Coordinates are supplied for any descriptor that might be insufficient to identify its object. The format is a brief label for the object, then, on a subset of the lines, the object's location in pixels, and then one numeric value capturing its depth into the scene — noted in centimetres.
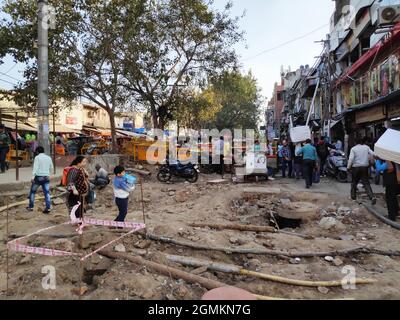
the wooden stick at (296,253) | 615
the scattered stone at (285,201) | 1018
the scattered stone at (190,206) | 1039
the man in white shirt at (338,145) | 1540
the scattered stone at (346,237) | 744
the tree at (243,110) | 4107
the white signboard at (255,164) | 1417
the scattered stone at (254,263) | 576
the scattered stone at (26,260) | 583
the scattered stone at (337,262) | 587
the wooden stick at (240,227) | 791
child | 699
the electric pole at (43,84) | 1178
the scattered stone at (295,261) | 600
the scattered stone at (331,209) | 957
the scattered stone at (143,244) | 628
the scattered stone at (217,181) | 1408
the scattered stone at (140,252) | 591
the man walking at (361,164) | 973
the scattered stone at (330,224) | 824
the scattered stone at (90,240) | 628
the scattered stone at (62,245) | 623
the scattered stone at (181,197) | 1165
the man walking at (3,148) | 1324
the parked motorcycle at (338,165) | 1324
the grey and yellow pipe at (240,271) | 500
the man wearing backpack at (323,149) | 1401
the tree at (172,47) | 1639
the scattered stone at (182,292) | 476
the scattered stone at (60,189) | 1159
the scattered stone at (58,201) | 1041
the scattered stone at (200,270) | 541
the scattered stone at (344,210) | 928
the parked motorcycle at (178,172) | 1438
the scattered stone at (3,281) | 516
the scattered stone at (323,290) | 486
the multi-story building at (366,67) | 1241
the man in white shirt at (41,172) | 877
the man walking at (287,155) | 1484
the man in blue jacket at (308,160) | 1202
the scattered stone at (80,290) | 488
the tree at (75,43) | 1549
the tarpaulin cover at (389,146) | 750
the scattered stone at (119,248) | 603
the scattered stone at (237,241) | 690
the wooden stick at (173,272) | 499
